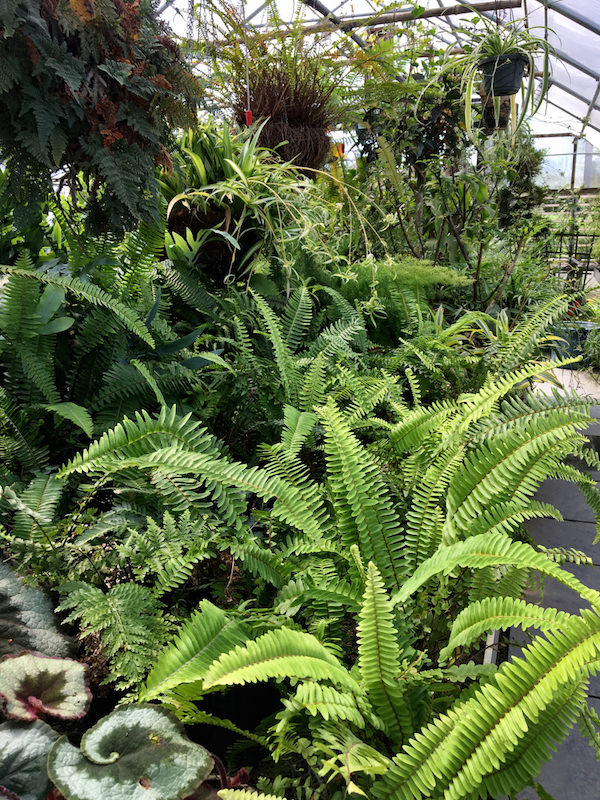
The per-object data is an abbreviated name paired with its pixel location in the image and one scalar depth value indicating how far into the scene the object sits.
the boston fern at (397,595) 0.61
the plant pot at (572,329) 3.03
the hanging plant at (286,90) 2.53
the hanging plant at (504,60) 2.47
